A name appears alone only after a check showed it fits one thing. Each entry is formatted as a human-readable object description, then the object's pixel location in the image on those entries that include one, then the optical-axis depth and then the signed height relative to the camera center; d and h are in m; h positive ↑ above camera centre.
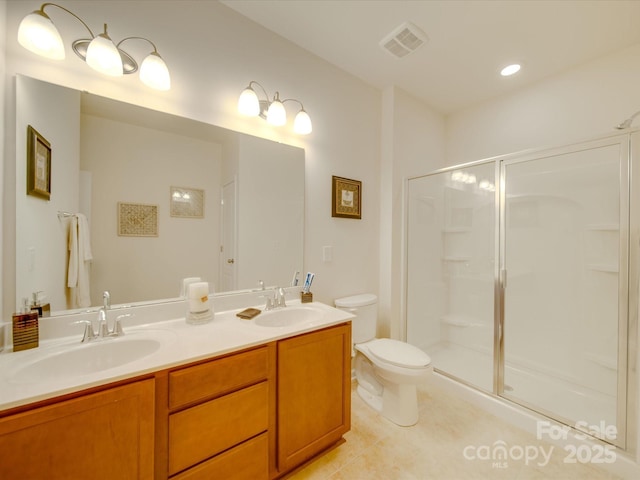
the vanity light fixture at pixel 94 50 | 1.02 +0.83
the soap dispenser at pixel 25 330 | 0.99 -0.36
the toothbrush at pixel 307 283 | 1.80 -0.31
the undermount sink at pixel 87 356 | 0.92 -0.47
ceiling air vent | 1.75 +1.44
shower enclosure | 1.70 -0.31
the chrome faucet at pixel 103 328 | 1.08 -0.39
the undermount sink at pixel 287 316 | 1.54 -0.48
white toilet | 1.68 -0.86
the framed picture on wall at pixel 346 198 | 2.11 +0.36
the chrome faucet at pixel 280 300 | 1.68 -0.40
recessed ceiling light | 2.11 +1.44
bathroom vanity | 0.75 -0.64
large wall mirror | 1.13 +0.18
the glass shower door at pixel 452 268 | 2.37 -0.28
